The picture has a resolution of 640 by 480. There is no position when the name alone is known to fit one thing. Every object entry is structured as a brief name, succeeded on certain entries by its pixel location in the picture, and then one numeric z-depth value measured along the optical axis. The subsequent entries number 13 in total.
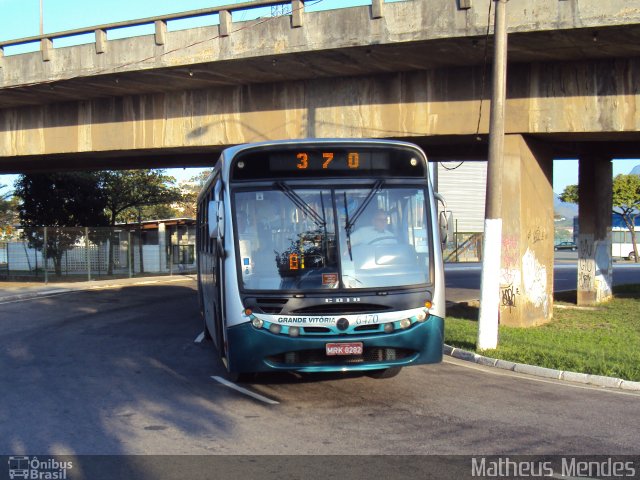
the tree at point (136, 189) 38.31
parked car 81.77
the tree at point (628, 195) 52.38
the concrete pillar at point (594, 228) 20.69
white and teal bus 7.72
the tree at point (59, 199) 35.19
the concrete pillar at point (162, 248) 34.88
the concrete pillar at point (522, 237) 15.29
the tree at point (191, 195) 44.21
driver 8.03
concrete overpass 13.98
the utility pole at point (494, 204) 11.69
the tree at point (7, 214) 39.34
